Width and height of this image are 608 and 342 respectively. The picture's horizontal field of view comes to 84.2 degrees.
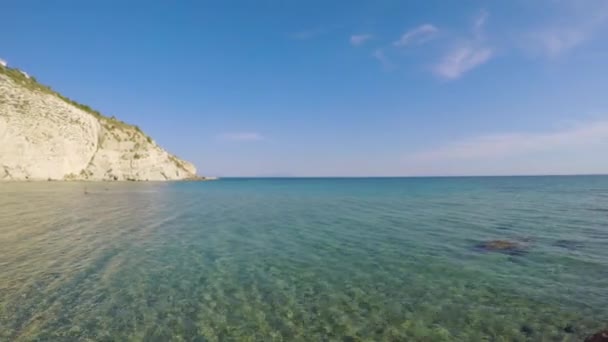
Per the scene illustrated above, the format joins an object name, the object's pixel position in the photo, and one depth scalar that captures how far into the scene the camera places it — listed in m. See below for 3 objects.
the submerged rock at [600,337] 5.96
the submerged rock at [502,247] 15.86
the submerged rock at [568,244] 16.56
